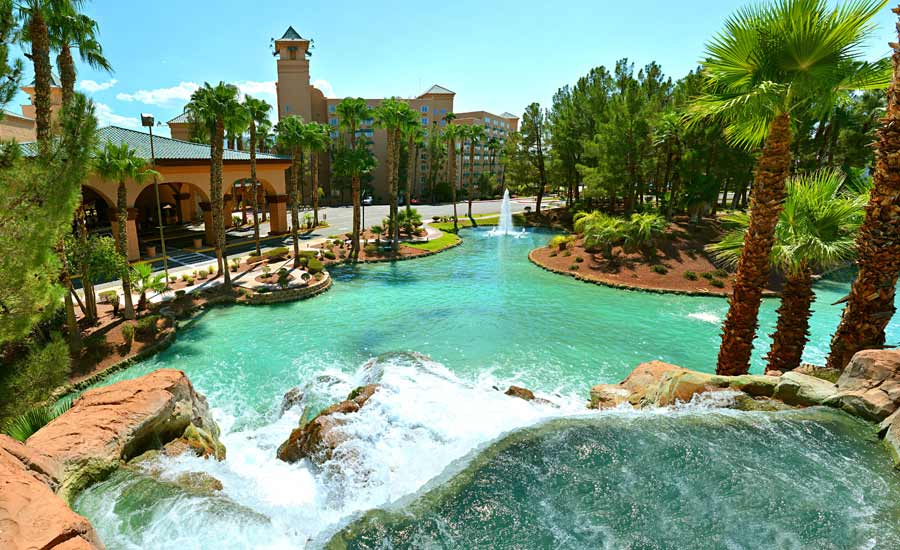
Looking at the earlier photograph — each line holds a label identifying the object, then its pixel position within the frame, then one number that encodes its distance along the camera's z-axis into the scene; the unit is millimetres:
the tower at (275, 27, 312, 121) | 73312
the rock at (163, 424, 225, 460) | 9753
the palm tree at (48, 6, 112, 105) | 15625
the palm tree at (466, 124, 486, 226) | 55062
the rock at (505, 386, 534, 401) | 13098
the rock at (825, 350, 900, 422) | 8242
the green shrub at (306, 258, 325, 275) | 28239
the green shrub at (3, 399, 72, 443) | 8867
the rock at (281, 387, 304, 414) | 13898
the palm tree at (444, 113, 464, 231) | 52500
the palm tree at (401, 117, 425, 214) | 36719
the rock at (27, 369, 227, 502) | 7941
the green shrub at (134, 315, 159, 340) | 18953
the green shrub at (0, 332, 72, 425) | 9641
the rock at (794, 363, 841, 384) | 9766
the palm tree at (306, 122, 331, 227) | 33094
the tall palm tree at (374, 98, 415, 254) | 35469
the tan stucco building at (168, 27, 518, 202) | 73562
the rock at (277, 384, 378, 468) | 9797
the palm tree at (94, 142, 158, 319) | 19359
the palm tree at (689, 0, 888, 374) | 8984
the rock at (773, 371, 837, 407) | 9195
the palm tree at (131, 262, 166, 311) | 20478
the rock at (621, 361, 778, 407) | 10109
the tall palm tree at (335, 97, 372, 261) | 39344
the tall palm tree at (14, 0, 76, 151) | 13828
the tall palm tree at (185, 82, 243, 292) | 23516
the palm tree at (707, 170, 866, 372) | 10148
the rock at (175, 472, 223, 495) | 8107
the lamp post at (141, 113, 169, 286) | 19938
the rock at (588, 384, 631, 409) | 12656
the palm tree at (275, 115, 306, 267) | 30416
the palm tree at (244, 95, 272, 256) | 35344
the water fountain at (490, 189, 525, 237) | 50625
